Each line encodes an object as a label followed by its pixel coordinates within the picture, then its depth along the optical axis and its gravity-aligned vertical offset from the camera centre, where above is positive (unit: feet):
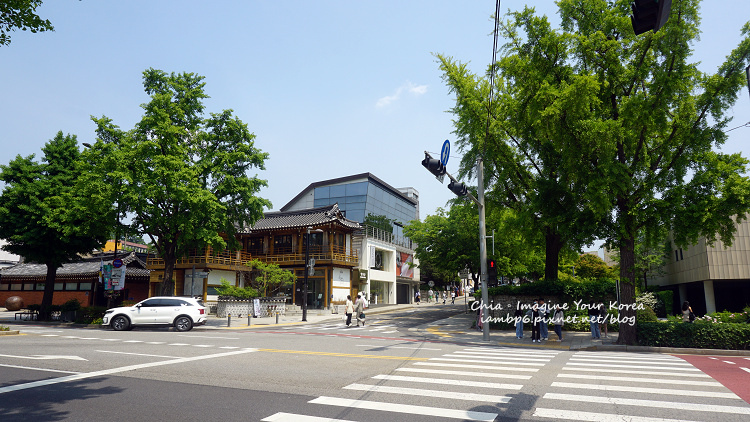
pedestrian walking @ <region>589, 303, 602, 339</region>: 60.49 -4.55
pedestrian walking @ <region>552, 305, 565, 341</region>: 59.26 -4.21
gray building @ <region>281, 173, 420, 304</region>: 157.99 +20.09
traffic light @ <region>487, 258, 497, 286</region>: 60.23 +1.98
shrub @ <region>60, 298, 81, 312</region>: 93.45 -3.88
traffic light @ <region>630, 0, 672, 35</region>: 17.80 +10.79
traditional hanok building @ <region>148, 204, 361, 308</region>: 130.31 +9.05
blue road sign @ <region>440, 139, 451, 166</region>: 46.42 +14.02
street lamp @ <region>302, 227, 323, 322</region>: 99.31 -4.21
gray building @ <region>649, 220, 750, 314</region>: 103.55 +3.65
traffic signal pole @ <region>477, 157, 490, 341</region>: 61.36 +5.60
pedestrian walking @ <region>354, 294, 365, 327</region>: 85.78 -4.12
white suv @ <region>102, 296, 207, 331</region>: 74.28 -4.50
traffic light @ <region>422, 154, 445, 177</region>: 42.22 +11.47
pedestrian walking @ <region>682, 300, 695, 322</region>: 62.17 -3.47
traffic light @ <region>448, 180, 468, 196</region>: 50.29 +11.14
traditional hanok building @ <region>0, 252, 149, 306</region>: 134.41 +1.68
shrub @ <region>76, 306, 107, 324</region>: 89.81 -5.35
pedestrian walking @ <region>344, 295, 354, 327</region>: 84.14 -4.46
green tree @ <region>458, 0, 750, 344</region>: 51.49 +18.90
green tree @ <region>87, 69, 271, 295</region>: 76.74 +20.55
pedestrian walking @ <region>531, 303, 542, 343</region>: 60.70 -5.03
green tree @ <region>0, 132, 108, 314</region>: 84.94 +14.34
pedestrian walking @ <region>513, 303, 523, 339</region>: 64.90 -5.19
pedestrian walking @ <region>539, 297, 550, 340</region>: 60.85 -4.23
